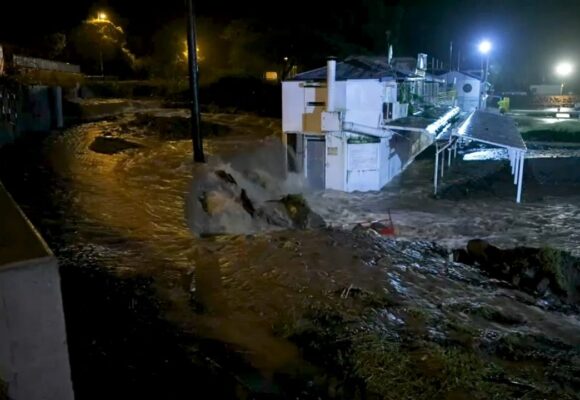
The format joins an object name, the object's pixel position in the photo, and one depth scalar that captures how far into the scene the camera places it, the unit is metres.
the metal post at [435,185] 23.03
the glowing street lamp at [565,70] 64.62
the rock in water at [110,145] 18.67
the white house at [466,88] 42.53
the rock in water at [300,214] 15.31
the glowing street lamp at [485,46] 42.47
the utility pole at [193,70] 13.76
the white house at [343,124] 22.61
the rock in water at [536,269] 10.74
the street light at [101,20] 42.53
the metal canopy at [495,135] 21.44
